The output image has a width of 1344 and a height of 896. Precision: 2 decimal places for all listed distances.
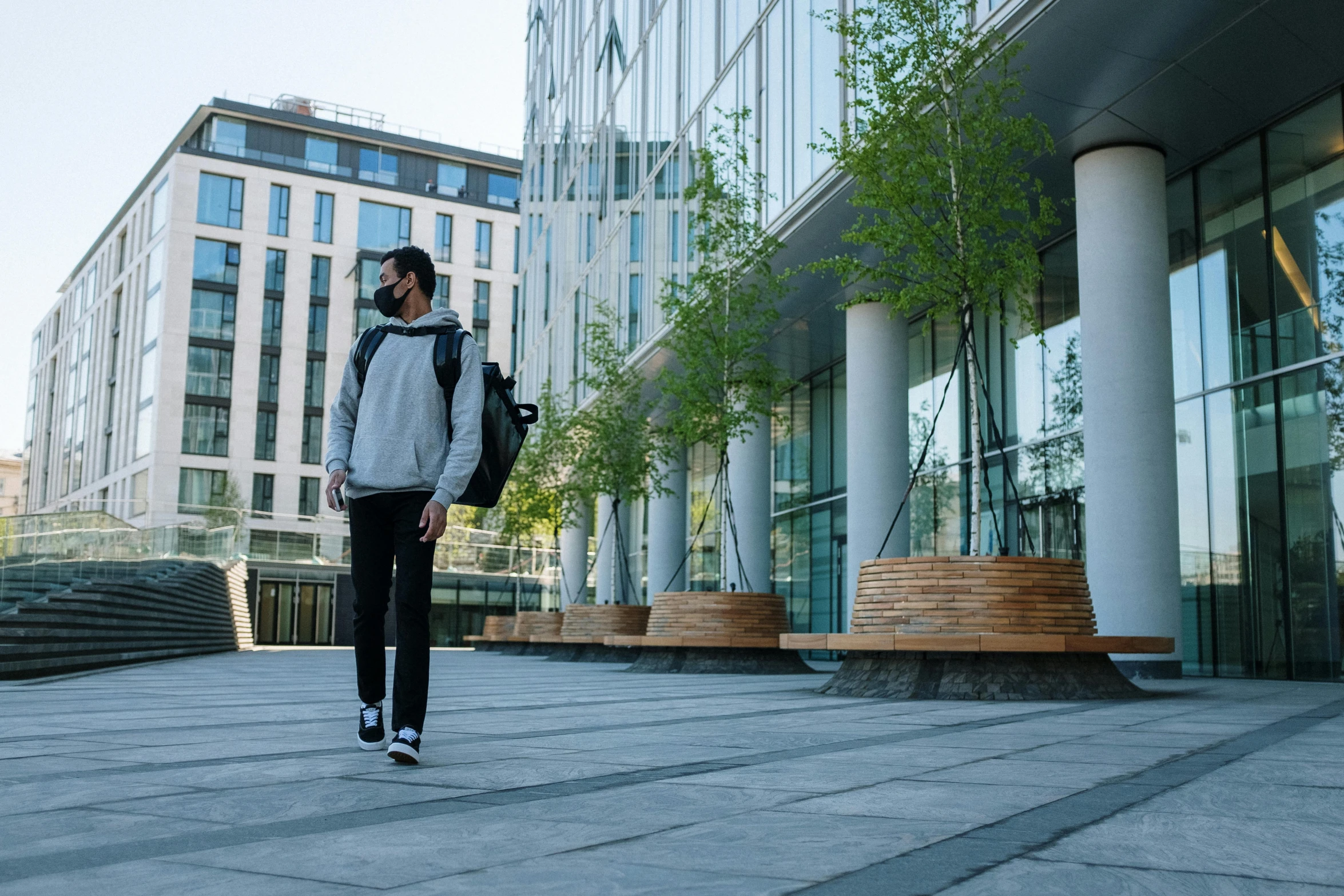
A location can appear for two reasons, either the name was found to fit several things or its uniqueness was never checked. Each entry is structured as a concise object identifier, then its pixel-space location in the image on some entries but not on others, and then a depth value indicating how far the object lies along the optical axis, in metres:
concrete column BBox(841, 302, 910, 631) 19.34
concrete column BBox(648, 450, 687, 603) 28.28
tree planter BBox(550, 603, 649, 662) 19.58
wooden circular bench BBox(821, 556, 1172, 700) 8.53
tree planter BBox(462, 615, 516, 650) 30.35
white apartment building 63.00
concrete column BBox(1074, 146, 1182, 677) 12.89
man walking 4.45
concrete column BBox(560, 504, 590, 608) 35.12
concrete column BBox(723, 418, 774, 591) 23.64
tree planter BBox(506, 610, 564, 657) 24.80
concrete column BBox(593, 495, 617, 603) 31.85
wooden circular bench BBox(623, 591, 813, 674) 13.61
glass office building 12.61
